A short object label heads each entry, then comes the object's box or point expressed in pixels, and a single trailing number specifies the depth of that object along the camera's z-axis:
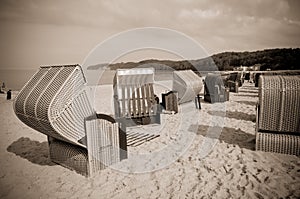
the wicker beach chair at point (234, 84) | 16.12
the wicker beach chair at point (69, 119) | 3.69
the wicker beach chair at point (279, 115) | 4.59
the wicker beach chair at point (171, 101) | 9.53
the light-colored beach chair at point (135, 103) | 7.43
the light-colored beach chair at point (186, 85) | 10.25
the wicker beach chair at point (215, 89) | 11.80
